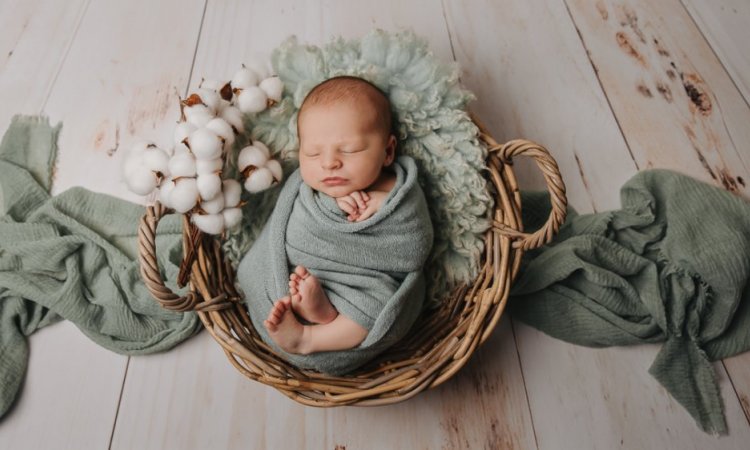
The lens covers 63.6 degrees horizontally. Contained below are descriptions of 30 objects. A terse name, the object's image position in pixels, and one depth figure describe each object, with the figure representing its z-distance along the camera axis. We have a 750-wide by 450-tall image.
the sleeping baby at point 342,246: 0.94
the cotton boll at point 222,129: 0.95
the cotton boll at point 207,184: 0.92
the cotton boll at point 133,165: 0.94
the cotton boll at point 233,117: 1.01
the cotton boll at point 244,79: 1.04
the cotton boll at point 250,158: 1.01
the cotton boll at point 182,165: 0.91
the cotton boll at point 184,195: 0.90
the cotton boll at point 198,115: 0.95
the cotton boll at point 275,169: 1.03
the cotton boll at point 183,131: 0.94
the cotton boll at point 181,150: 0.93
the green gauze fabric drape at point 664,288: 1.09
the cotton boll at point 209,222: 0.96
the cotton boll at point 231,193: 0.98
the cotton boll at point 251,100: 1.03
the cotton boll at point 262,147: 1.04
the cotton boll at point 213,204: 0.95
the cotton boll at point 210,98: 0.99
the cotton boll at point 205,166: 0.92
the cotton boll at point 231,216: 0.98
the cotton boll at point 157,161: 0.93
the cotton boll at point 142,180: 0.92
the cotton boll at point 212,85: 1.05
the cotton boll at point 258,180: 1.00
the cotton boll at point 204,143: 0.91
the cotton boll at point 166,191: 0.91
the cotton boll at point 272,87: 1.05
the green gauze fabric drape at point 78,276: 1.12
